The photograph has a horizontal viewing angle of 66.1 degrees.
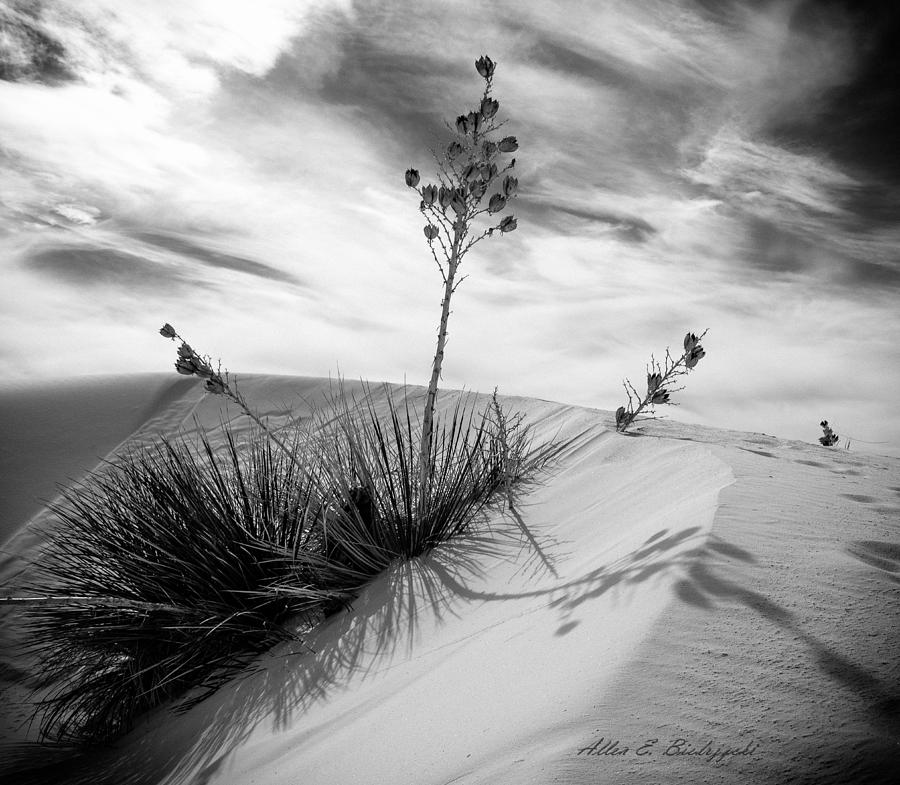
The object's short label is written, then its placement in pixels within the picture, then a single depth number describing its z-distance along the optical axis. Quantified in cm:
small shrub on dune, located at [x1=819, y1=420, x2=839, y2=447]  766
